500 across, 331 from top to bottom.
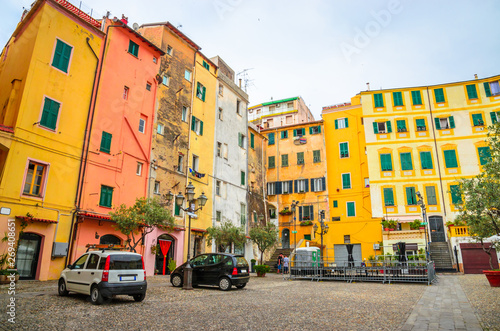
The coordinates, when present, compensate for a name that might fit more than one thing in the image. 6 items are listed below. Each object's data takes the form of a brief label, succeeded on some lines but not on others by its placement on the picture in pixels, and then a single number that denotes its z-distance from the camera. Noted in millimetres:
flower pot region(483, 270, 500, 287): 15821
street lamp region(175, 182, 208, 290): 15258
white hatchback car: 10258
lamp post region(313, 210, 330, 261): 27661
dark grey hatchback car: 15391
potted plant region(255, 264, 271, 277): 25547
